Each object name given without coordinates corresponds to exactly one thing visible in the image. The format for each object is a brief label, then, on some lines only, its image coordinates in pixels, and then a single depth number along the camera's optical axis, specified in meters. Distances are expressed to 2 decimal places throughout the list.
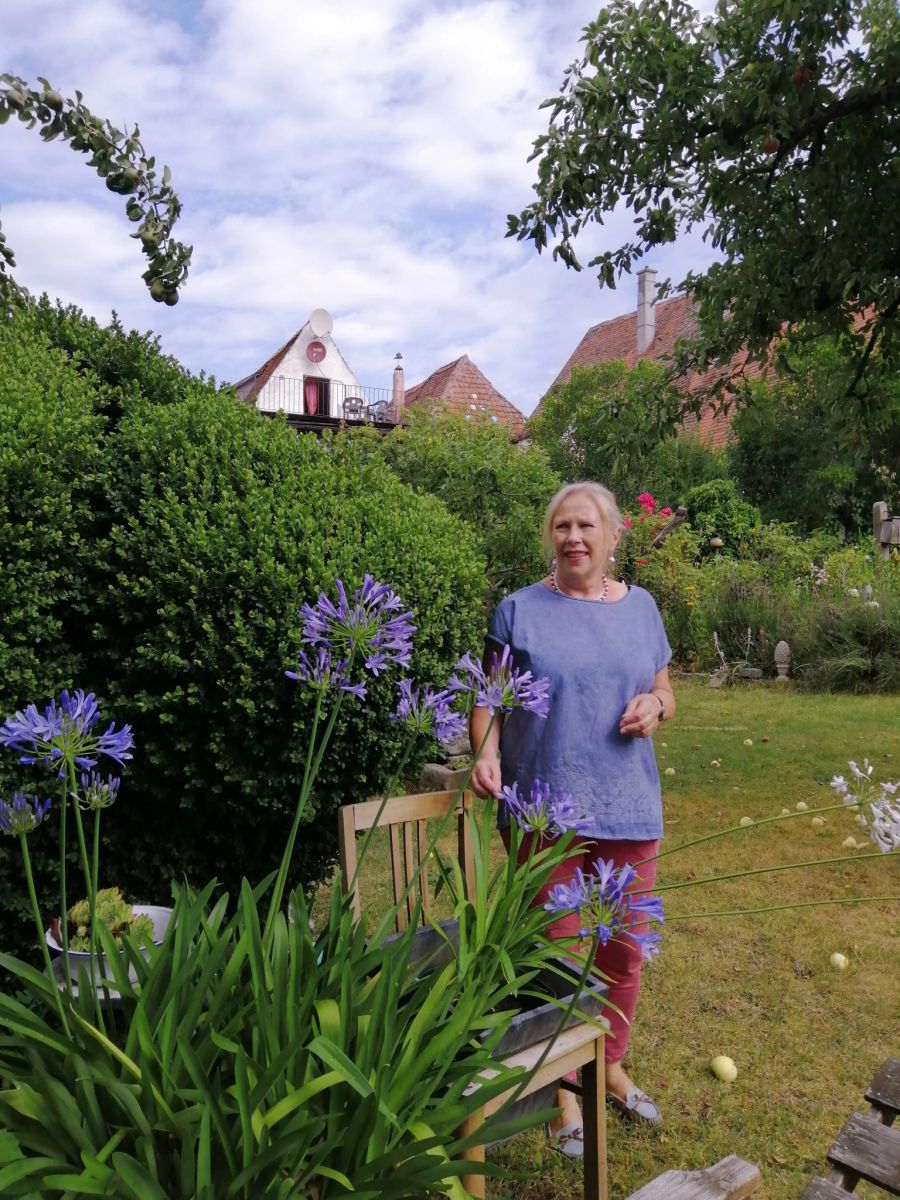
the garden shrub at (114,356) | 3.59
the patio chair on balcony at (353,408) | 26.74
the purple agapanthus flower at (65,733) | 1.32
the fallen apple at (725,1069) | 2.99
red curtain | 29.23
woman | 2.60
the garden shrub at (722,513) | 16.42
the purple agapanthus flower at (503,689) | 1.52
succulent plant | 1.95
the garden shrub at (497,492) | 8.23
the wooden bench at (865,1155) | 1.80
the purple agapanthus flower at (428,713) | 1.62
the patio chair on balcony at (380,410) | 28.22
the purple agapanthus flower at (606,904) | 1.39
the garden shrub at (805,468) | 18.20
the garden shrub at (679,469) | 20.02
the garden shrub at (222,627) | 2.99
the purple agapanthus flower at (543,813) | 1.56
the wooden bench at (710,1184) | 1.47
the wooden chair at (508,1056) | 1.61
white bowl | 2.29
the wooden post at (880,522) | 12.98
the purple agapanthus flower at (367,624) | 1.51
